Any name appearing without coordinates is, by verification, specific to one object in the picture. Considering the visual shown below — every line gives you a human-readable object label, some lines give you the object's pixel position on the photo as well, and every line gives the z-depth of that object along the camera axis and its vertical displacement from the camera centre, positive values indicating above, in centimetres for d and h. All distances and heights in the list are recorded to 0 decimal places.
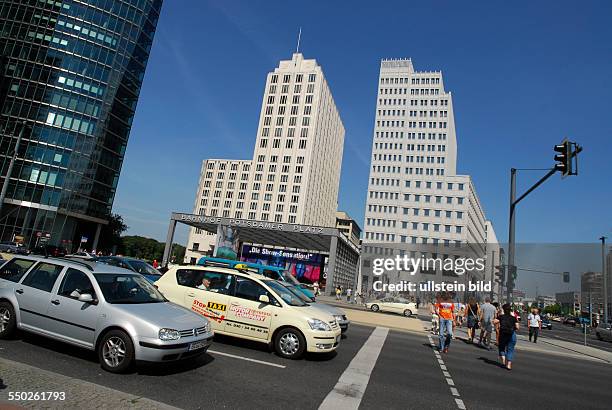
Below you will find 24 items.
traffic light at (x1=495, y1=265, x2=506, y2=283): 1705 +156
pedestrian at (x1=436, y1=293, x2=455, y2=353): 1173 -60
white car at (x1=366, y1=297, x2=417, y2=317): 2969 -99
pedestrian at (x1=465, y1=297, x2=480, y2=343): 1580 -45
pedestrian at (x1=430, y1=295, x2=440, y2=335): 1681 -111
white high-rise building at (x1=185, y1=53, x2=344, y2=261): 10350 +3186
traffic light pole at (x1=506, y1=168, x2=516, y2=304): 1575 +298
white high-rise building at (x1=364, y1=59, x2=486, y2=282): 8769 +2993
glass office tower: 5444 +2071
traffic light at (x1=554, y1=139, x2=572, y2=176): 1164 +482
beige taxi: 809 -77
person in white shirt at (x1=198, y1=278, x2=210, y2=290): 900 -43
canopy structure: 5006 +623
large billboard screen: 6900 +322
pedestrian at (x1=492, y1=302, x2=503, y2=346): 1451 -13
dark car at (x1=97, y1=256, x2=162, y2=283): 1625 -38
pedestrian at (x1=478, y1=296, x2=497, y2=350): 1417 -52
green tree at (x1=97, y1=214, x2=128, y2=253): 7150 +362
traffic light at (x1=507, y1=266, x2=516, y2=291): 1579 +137
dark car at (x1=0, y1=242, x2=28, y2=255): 2744 -70
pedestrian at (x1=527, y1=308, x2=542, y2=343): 1834 -48
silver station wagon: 575 -97
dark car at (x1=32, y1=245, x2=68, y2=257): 2461 -44
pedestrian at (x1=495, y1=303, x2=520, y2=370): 999 -67
